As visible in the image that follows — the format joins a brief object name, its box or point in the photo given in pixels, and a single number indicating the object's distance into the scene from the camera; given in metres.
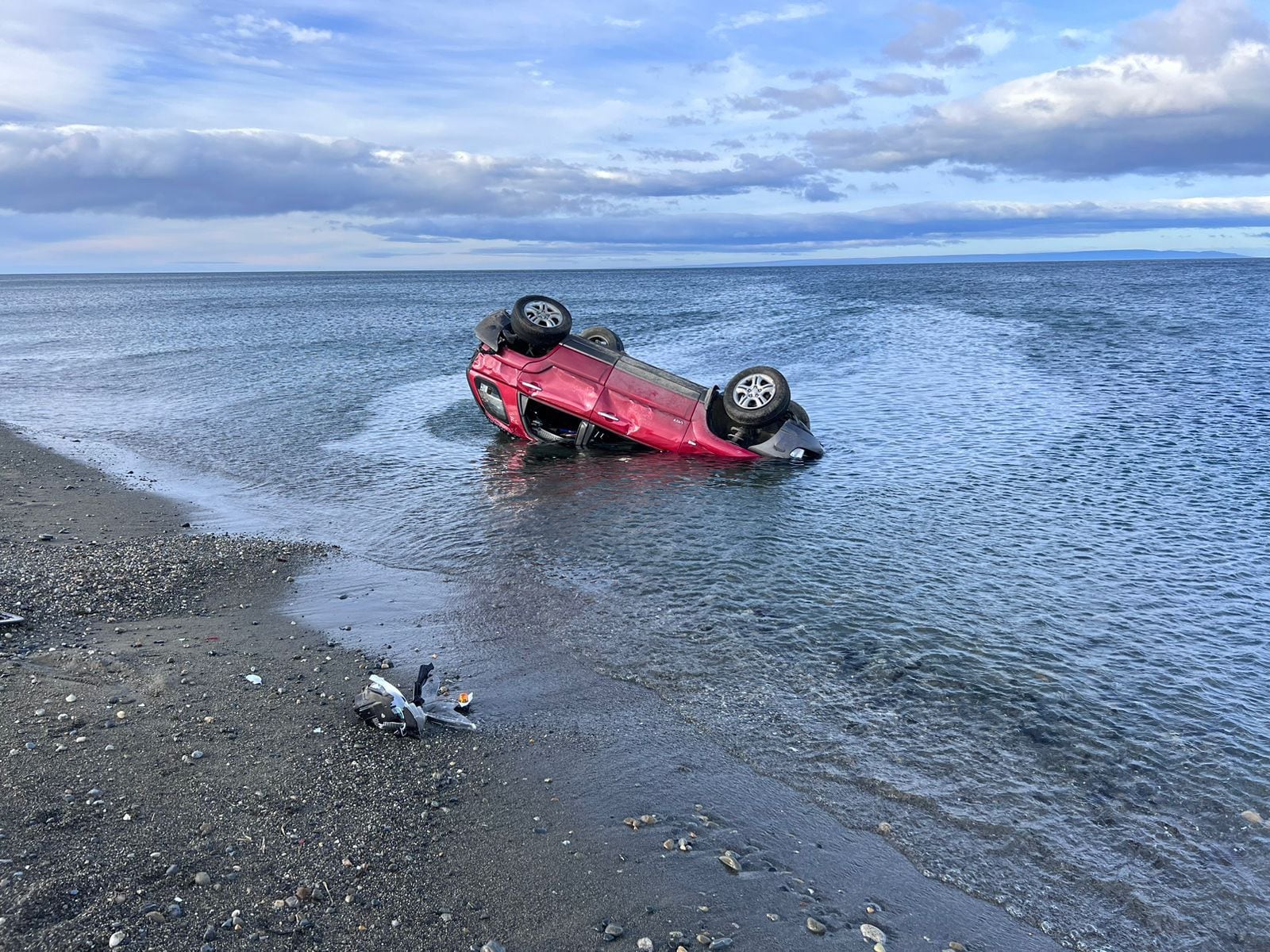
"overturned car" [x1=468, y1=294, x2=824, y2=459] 21.42
